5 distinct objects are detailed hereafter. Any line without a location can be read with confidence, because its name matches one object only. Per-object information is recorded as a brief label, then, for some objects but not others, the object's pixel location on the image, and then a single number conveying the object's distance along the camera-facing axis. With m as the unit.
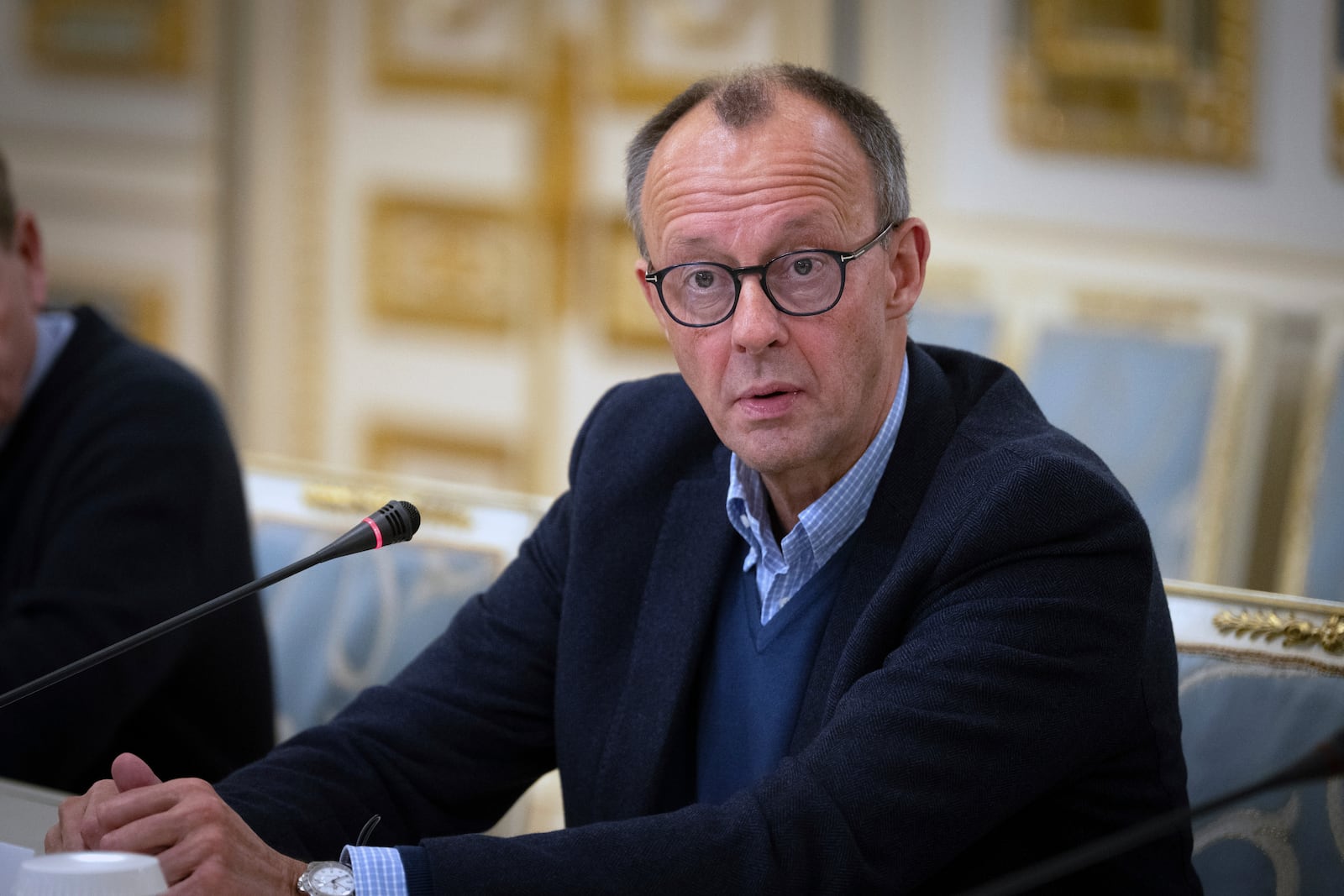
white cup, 4.03
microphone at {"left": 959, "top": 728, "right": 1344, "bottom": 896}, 3.97
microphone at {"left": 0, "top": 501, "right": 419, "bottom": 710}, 4.22
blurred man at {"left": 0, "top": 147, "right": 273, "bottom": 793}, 4.57
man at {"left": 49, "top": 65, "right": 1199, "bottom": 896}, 4.18
